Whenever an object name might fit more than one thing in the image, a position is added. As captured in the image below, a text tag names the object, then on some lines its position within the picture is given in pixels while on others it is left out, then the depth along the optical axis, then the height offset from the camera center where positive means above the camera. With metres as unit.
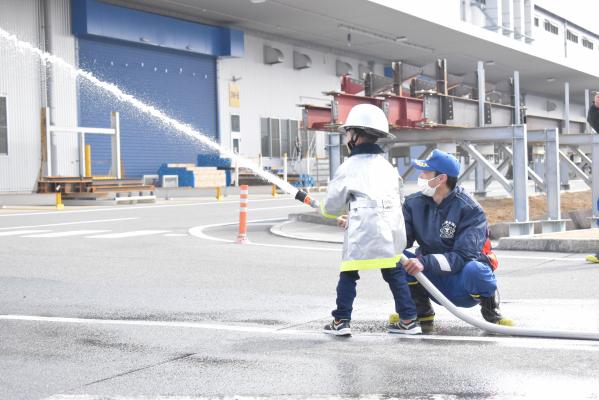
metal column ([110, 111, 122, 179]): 29.77 +1.01
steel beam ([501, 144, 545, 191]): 17.31 -0.32
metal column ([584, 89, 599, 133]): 22.27 +1.88
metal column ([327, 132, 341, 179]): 18.70 +0.41
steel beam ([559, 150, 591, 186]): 21.19 -0.19
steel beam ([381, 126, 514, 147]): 15.88 +0.63
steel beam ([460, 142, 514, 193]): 16.06 +0.03
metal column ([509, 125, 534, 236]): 15.07 -0.16
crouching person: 6.20 -0.57
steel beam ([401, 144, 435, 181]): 19.07 +0.40
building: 31.23 +5.28
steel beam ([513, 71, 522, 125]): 18.98 +1.42
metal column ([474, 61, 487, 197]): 17.45 +1.50
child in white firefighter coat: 5.94 -0.34
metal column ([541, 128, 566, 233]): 15.59 -0.29
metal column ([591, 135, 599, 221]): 16.70 +0.01
